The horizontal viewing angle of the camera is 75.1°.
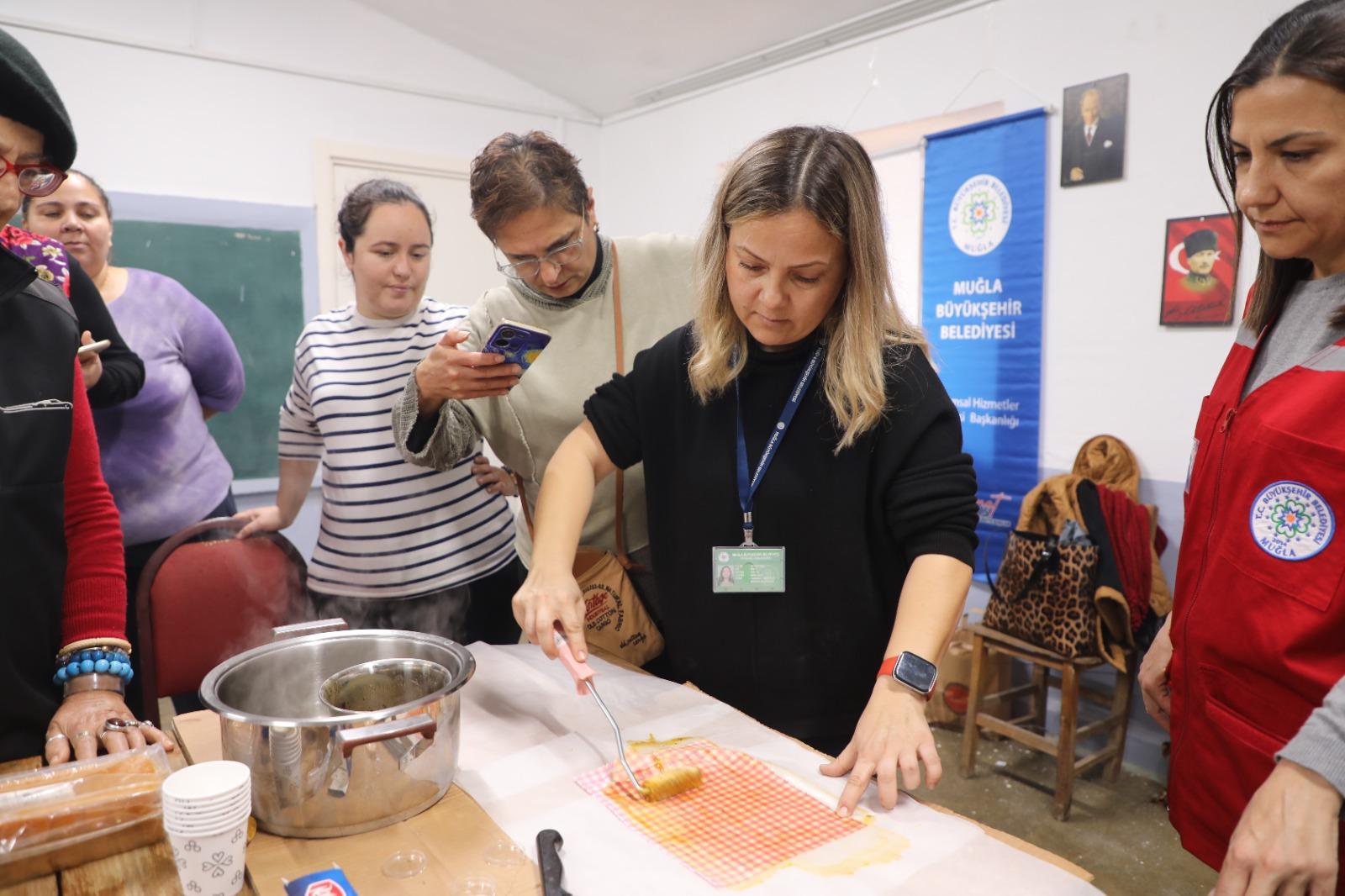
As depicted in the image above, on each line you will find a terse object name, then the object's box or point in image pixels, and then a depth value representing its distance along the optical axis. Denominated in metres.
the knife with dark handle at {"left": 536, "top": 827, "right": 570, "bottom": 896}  0.90
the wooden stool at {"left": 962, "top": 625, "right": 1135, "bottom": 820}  3.06
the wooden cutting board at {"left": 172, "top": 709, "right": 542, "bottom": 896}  0.92
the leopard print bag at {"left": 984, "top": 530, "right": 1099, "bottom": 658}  3.07
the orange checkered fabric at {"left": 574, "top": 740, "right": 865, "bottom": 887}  0.98
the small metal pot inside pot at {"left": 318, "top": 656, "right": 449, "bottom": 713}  1.15
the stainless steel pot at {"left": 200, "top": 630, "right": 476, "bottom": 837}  0.94
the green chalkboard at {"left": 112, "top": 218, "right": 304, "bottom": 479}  4.21
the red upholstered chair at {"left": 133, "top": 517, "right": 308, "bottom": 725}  1.94
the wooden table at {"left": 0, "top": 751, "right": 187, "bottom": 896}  0.92
